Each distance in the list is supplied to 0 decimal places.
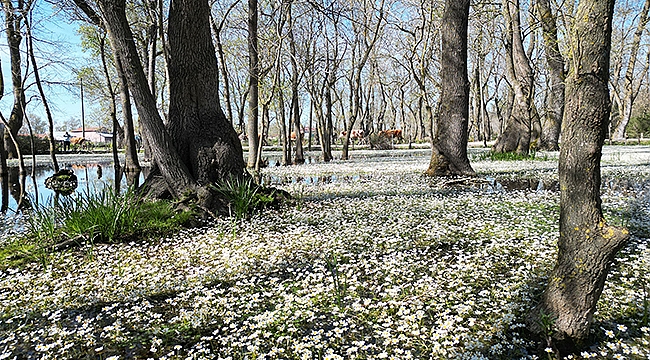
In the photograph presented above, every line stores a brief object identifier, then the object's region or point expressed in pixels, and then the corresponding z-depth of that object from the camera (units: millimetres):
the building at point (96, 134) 97294
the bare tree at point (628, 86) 23719
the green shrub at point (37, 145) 34228
